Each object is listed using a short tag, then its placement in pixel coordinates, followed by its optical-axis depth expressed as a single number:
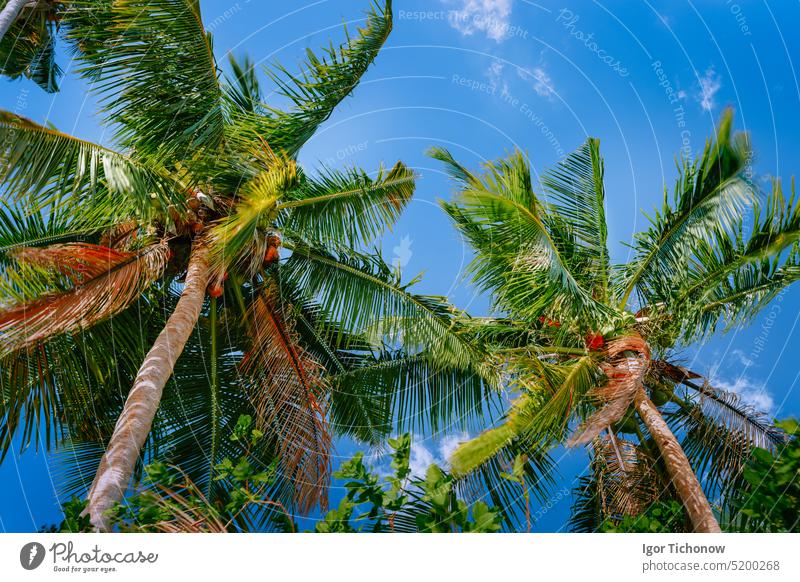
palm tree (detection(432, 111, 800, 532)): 7.69
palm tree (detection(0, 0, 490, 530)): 6.96
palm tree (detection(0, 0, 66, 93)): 12.23
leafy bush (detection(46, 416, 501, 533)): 3.17
